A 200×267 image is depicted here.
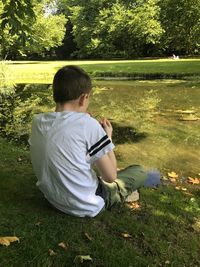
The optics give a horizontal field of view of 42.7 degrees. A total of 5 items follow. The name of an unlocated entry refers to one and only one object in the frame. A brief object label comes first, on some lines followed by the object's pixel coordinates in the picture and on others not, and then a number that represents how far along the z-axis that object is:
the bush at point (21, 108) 6.33
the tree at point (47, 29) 33.57
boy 2.11
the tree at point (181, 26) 29.10
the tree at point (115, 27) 33.41
